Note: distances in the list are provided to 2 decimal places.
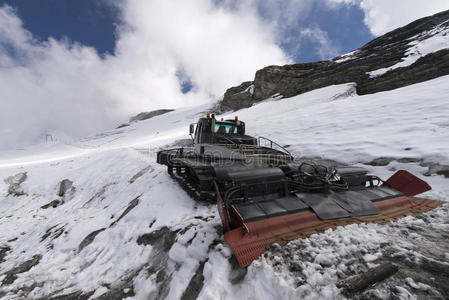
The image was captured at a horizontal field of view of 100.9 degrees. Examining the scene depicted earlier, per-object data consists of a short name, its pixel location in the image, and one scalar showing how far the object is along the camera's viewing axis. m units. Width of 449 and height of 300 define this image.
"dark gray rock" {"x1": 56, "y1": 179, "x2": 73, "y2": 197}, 11.10
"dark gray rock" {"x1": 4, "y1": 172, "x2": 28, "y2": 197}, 12.47
